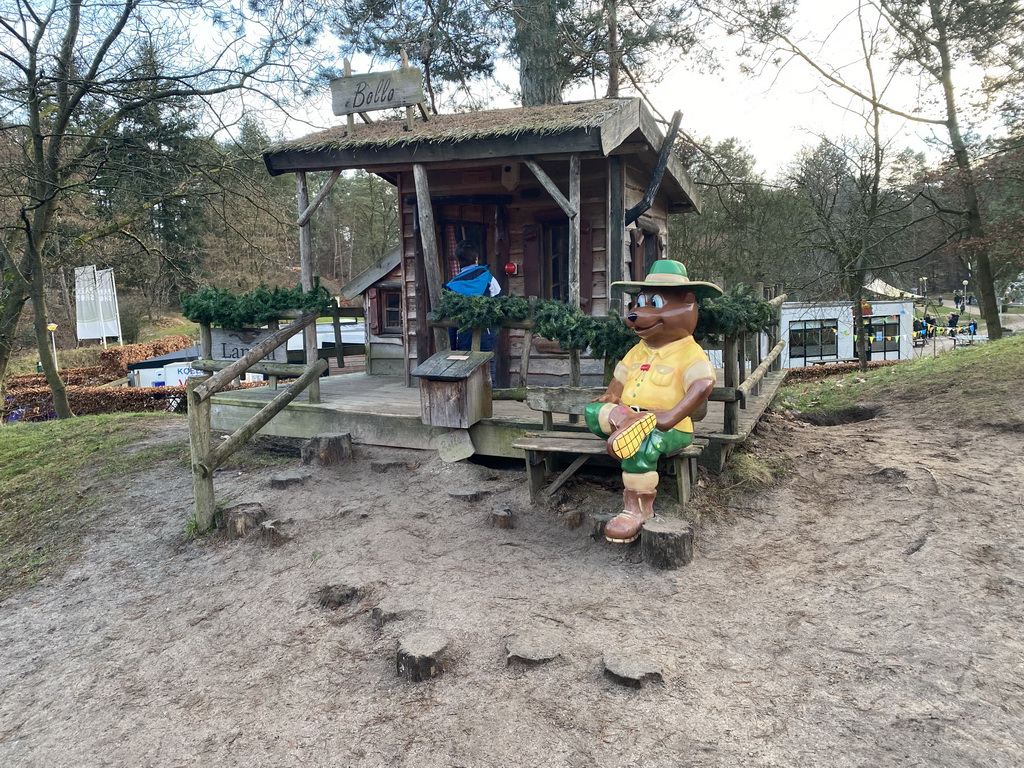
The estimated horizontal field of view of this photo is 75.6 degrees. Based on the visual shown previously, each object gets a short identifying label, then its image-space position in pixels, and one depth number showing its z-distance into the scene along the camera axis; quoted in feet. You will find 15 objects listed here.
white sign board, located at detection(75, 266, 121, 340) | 78.64
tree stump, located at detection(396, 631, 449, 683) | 11.17
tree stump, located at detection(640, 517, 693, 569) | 14.30
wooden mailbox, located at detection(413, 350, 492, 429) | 19.52
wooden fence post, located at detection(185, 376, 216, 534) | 18.29
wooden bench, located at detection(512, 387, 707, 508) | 15.89
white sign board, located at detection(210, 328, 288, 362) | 23.35
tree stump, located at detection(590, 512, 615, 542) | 15.69
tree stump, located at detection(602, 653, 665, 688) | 10.40
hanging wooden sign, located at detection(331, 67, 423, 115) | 23.16
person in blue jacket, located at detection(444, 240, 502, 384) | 23.72
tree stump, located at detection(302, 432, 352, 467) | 21.59
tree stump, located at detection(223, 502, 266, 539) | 17.93
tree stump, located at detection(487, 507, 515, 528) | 16.99
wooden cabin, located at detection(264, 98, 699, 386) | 21.57
